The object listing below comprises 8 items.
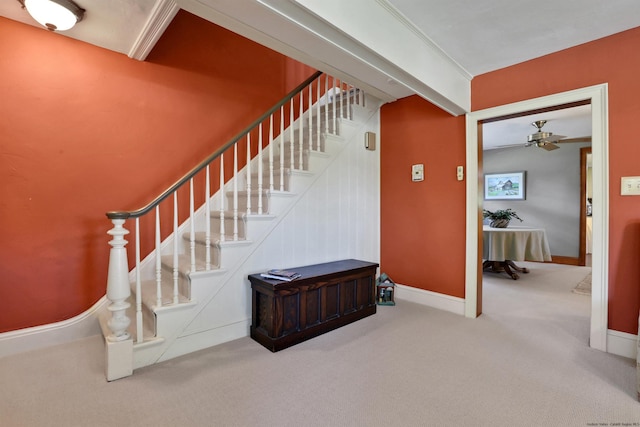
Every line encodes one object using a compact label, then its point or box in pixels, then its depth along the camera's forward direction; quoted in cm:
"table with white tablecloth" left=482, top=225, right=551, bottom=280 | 439
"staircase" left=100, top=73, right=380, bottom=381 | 200
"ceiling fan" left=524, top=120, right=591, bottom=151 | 414
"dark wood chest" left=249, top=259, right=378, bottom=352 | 226
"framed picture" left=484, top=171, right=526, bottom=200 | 638
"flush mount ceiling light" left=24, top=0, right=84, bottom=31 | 188
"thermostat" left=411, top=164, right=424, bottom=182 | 334
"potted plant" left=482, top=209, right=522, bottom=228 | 488
